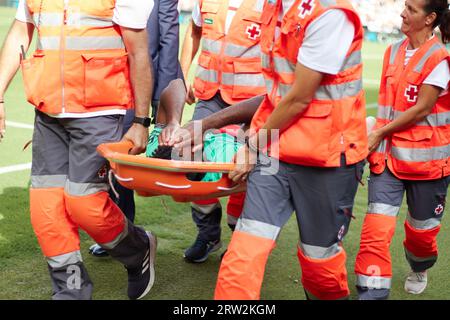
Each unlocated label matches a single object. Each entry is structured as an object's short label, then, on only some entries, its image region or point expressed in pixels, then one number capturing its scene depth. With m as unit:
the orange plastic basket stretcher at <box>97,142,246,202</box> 3.38
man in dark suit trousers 4.78
